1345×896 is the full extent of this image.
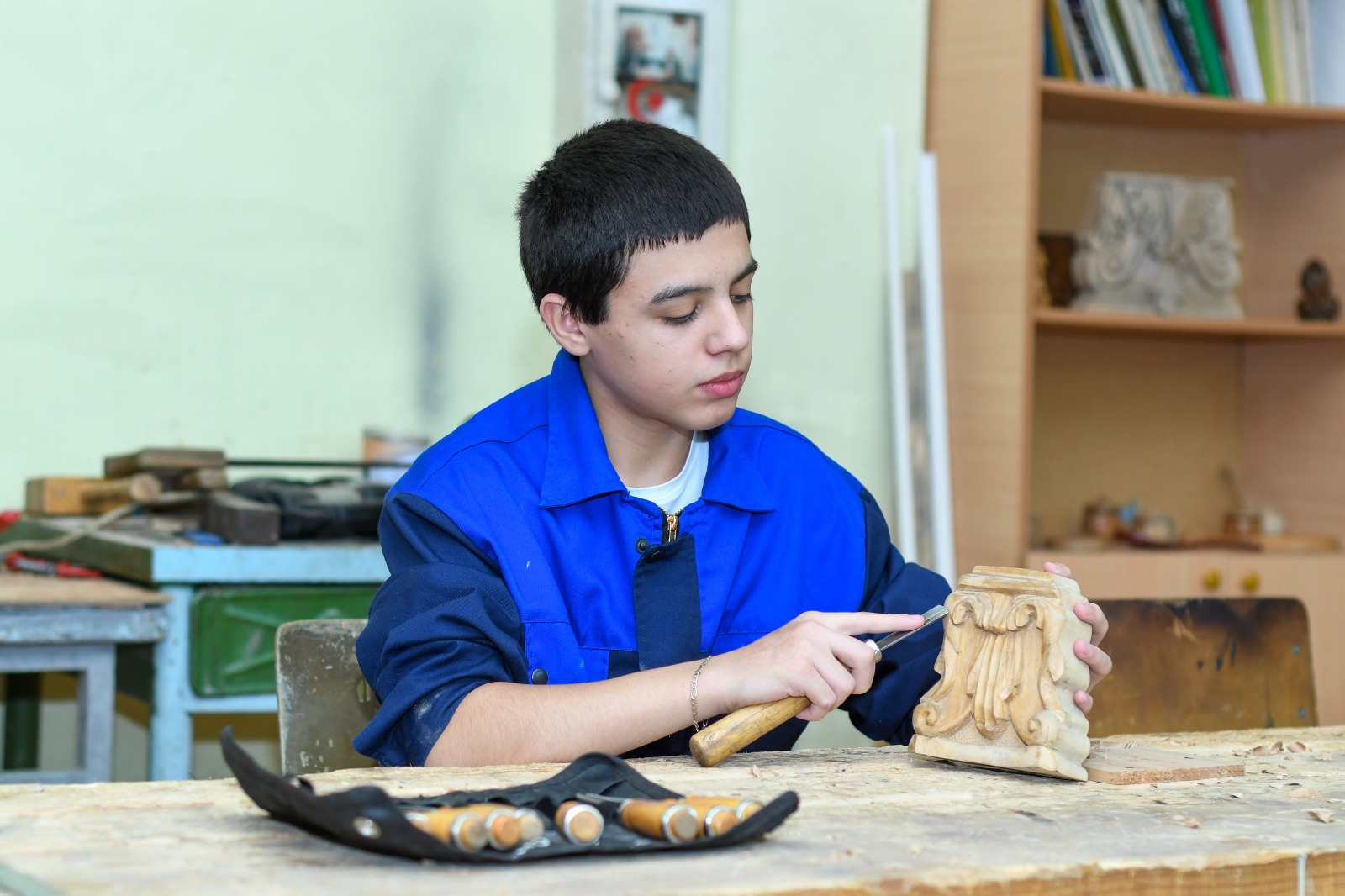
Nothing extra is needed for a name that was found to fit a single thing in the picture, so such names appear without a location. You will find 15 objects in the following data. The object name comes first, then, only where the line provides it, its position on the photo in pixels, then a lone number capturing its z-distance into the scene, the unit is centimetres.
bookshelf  308
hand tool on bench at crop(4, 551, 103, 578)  246
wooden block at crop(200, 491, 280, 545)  230
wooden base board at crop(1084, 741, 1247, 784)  124
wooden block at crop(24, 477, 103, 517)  276
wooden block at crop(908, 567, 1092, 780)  124
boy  131
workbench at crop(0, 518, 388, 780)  223
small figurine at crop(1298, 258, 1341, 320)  345
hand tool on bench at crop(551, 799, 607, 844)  92
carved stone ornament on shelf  332
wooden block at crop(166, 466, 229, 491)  262
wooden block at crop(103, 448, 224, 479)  264
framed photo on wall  305
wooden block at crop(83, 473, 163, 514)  262
